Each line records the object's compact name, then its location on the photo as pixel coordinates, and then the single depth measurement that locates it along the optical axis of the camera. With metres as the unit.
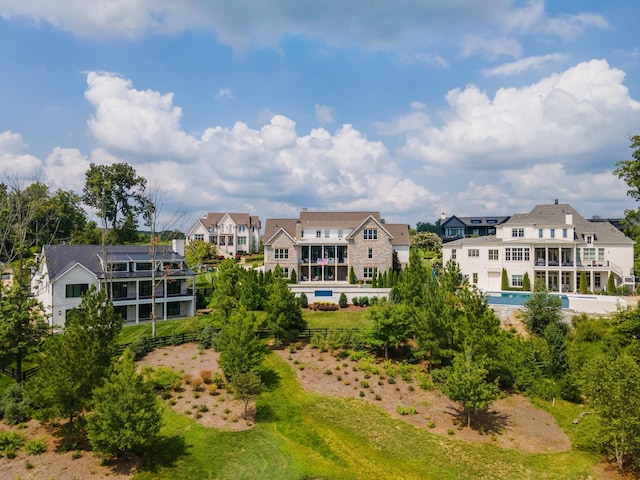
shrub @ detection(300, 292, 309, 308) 46.70
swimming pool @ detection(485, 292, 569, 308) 38.44
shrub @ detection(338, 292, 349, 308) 46.81
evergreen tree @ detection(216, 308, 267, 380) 27.33
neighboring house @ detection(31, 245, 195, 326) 40.19
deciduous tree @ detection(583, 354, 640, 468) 19.92
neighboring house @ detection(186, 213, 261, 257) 82.44
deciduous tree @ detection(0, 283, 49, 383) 26.66
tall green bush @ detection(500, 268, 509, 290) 48.53
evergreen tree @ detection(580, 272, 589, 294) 45.60
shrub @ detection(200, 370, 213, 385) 29.75
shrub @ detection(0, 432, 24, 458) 21.02
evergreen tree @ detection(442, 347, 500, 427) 24.39
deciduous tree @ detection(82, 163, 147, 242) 73.69
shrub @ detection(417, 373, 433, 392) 30.06
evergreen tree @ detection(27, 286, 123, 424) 21.59
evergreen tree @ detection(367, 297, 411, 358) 33.78
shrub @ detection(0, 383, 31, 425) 24.20
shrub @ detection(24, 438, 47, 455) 21.04
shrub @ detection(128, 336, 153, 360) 34.03
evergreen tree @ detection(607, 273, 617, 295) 44.19
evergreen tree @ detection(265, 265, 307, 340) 36.50
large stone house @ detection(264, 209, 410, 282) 55.56
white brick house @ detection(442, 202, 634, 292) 46.97
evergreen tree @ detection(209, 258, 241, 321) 36.25
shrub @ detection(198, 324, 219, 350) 36.16
